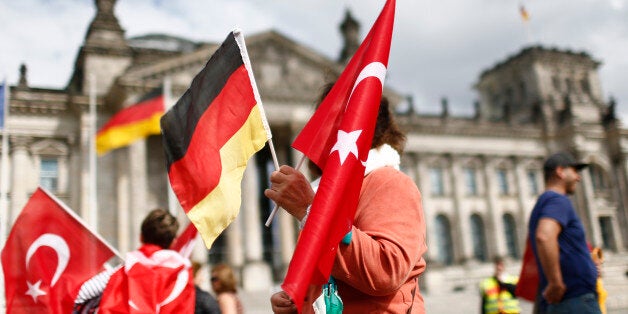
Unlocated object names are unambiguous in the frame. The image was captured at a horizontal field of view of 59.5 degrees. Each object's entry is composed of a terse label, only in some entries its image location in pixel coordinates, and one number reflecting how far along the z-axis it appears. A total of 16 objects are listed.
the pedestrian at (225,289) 5.89
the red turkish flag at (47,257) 4.60
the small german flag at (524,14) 49.84
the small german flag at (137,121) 18.62
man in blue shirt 4.10
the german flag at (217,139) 3.12
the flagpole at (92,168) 22.11
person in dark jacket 5.15
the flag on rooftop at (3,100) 14.12
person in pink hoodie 2.24
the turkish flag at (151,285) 4.07
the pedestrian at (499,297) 8.50
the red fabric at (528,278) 4.74
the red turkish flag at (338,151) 2.13
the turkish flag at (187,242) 5.63
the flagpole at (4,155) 10.21
